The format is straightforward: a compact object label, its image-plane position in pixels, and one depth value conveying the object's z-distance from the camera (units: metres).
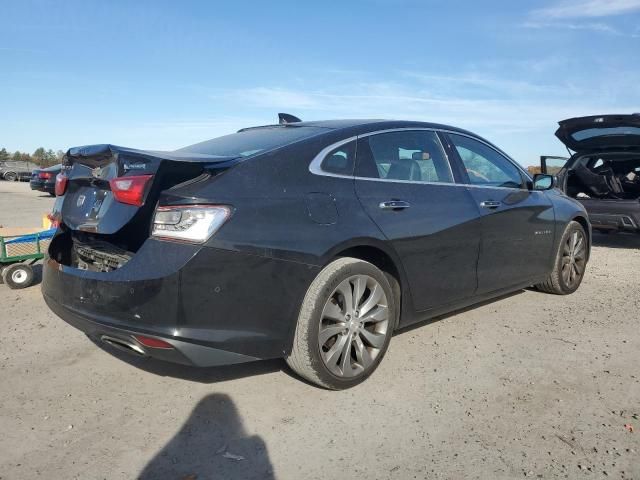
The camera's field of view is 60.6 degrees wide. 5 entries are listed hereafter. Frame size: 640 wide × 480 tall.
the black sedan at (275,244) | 2.65
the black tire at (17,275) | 5.64
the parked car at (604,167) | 7.43
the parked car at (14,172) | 39.44
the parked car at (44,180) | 21.30
